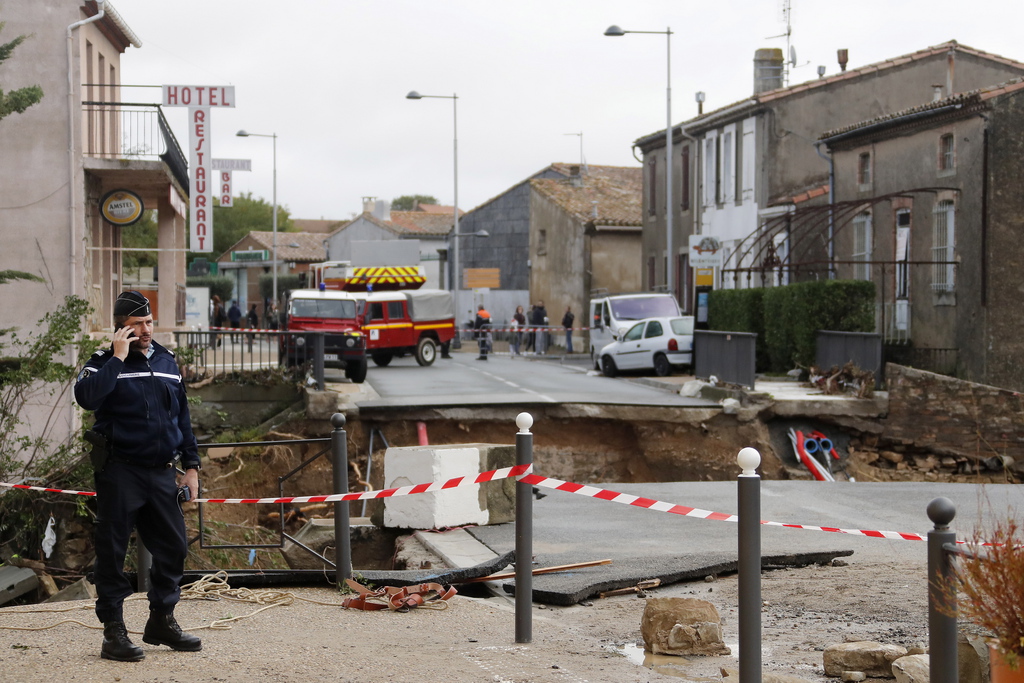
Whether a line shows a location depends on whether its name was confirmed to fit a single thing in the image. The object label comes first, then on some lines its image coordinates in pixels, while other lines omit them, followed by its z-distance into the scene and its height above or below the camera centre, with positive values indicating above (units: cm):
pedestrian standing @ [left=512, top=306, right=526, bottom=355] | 4344 -66
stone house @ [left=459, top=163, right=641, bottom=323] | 4738 +327
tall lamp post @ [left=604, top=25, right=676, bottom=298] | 3281 +494
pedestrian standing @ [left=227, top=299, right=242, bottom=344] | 4853 -25
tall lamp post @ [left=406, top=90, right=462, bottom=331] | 4648 +711
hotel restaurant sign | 2256 +325
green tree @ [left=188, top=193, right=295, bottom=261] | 9744 +780
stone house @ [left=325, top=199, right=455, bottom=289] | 7075 +506
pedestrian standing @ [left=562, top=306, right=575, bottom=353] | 4309 -51
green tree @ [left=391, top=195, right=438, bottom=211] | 12574 +1236
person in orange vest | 3850 -72
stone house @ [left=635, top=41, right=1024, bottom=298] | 3158 +538
